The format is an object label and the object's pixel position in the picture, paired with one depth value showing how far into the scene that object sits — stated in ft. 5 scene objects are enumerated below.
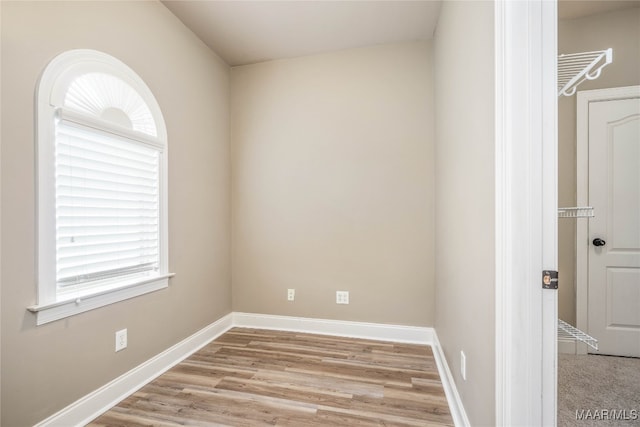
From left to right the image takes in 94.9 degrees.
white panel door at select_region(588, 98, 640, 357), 7.64
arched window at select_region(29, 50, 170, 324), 5.04
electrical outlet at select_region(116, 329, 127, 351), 6.30
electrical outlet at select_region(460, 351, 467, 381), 5.16
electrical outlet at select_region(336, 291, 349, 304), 9.55
